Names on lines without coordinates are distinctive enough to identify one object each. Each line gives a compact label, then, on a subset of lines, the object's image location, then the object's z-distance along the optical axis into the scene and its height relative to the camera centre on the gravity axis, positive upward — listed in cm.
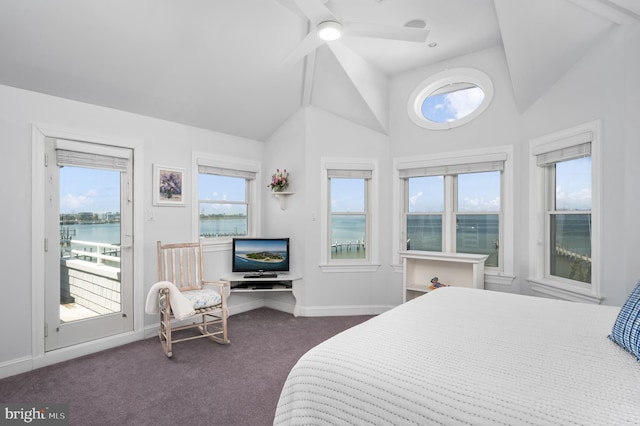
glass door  292 -29
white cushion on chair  315 -84
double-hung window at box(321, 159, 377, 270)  432 -6
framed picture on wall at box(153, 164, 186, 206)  358 +30
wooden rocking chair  312 -81
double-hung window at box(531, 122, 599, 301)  271 +0
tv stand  407 -98
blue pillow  121 -45
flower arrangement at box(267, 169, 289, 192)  436 +40
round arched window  365 +135
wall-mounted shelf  443 +19
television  417 -54
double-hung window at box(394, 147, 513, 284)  355 +8
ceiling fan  206 +122
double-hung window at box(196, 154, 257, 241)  416 +17
